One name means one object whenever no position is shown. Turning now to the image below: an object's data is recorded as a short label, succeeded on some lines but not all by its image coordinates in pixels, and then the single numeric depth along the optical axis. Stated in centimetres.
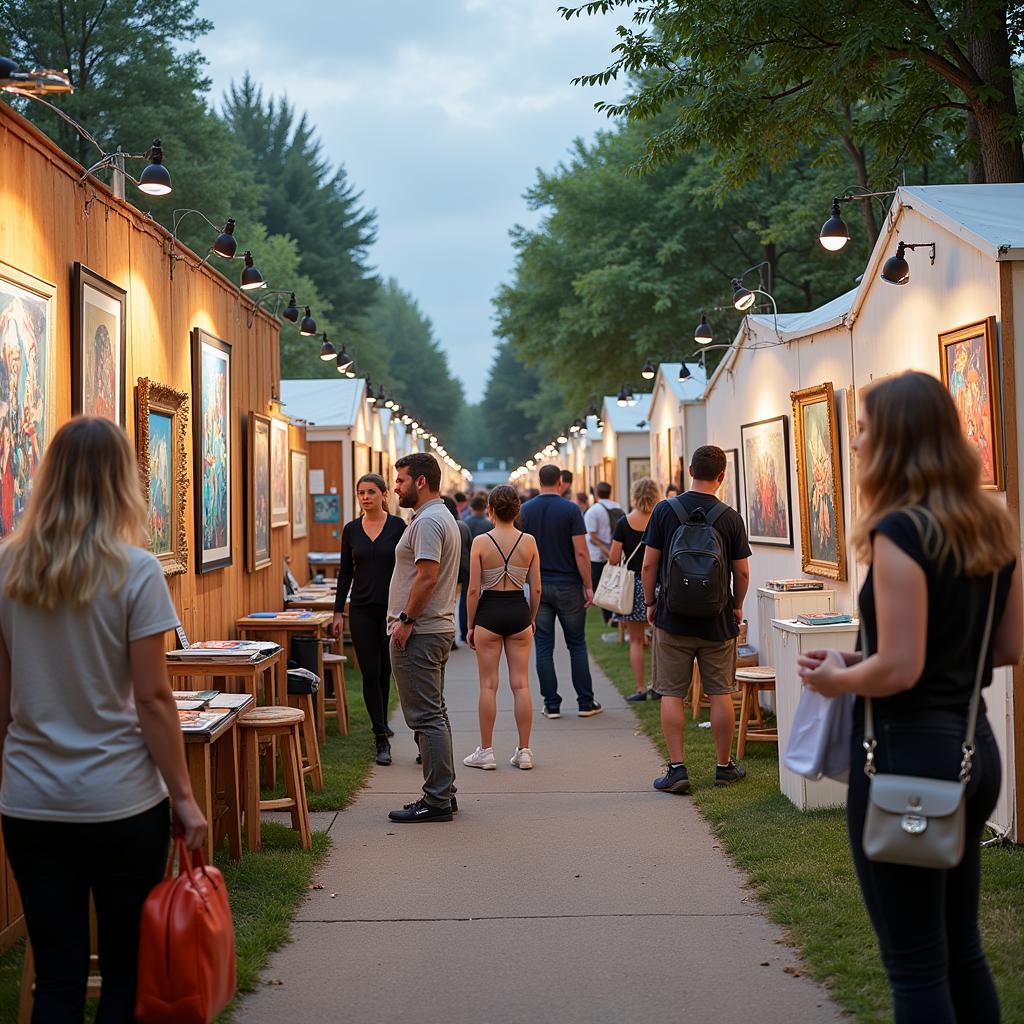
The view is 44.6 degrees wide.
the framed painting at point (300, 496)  1363
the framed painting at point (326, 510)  1945
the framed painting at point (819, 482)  847
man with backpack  746
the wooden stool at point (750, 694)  855
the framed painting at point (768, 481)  994
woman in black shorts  835
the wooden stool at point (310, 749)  761
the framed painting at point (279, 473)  1185
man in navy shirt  1055
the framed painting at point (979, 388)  589
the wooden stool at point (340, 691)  988
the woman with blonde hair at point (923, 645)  282
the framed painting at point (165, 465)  715
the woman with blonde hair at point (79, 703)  298
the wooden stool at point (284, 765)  638
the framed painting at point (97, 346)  593
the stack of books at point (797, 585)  871
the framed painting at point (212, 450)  859
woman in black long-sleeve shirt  892
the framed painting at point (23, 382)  499
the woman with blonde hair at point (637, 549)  1134
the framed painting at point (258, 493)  1037
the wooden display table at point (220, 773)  547
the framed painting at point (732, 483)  1207
